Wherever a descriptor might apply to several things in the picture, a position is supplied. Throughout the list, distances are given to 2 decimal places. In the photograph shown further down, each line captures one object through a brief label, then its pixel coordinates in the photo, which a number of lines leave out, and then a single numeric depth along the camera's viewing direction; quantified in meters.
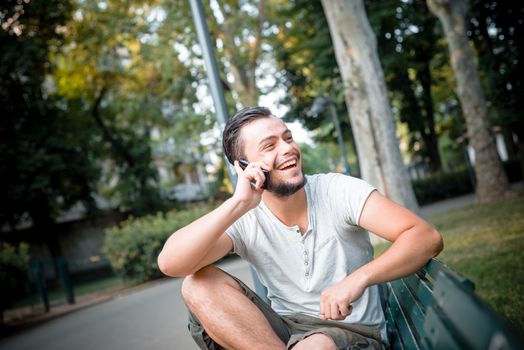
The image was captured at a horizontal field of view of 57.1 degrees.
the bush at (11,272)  11.14
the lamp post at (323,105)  15.96
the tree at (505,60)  14.12
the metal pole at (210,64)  5.36
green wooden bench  0.98
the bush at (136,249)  15.89
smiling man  2.28
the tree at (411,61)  18.56
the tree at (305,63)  17.28
